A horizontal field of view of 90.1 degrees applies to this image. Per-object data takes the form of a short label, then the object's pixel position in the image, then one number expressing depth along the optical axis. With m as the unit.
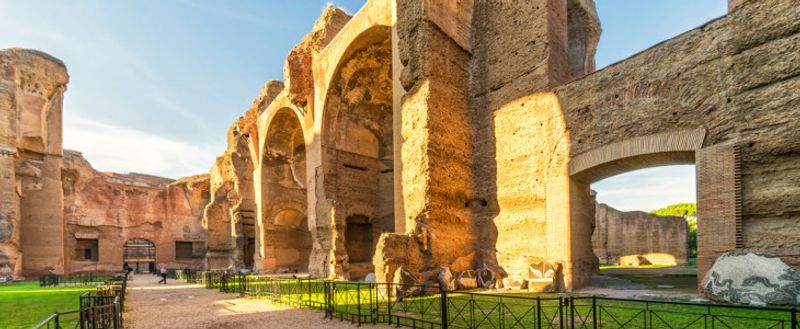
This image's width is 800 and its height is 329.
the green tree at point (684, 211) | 37.22
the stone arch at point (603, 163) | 7.47
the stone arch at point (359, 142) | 15.52
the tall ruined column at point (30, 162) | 19.48
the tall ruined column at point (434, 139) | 9.91
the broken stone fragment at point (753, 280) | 5.81
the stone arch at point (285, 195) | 20.95
